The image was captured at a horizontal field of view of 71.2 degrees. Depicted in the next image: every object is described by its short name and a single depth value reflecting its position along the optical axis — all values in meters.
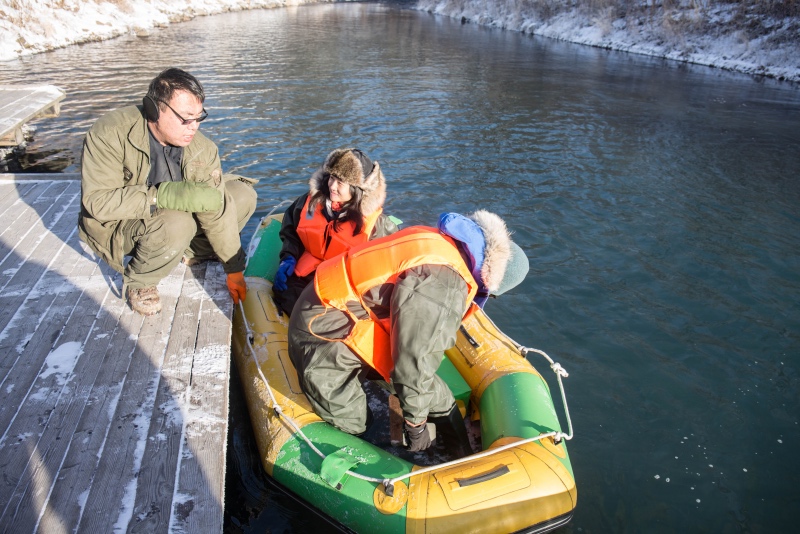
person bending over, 2.98
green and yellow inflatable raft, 3.06
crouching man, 3.55
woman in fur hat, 3.81
